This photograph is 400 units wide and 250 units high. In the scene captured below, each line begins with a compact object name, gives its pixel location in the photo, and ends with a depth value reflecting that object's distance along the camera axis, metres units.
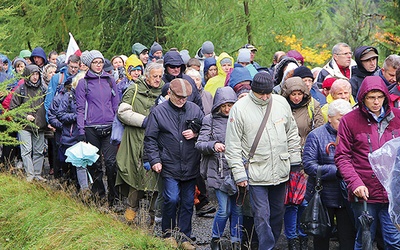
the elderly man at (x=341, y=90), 12.27
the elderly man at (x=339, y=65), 15.06
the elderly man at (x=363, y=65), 14.04
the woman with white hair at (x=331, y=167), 10.68
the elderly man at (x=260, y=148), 10.59
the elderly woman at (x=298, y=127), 11.74
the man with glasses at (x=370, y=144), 9.63
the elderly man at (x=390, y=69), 13.00
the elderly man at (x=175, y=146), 12.14
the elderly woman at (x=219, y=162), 11.59
